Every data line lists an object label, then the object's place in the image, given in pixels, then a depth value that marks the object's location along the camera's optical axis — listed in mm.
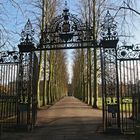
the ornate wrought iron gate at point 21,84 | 7145
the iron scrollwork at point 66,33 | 7308
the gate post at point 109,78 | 6677
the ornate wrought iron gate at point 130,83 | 6595
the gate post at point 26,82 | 7160
